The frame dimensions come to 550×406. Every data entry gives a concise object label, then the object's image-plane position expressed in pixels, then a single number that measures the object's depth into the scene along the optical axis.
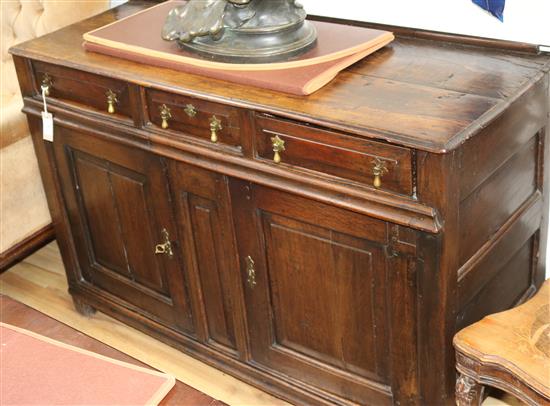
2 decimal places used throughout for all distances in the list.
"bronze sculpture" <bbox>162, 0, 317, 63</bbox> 2.07
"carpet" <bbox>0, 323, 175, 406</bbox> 1.58
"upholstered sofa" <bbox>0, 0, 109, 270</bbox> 2.82
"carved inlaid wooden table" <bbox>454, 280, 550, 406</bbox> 1.74
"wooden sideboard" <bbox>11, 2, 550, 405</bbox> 1.79
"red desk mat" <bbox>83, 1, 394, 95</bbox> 1.96
